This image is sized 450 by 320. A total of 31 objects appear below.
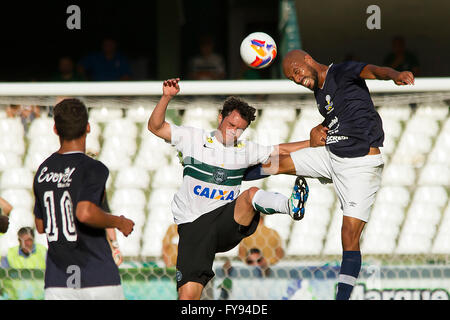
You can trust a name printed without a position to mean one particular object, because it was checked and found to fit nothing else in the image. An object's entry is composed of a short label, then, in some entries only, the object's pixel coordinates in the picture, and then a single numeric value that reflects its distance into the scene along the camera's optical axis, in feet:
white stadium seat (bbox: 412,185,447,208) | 43.06
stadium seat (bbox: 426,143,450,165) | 43.01
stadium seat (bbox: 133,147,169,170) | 42.96
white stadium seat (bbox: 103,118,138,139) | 42.93
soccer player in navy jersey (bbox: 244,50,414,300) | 31.99
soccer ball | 34.50
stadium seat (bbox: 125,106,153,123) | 43.14
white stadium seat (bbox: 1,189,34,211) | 42.39
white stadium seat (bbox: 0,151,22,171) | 42.65
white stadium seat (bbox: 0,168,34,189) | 42.45
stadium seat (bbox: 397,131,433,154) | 43.14
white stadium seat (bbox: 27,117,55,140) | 42.39
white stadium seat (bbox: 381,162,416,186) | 43.29
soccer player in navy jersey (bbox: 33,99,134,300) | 26.53
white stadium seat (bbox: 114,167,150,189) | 42.93
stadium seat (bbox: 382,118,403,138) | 43.21
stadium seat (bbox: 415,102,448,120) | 42.55
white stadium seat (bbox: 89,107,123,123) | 42.93
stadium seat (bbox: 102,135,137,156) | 42.91
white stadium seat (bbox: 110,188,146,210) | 43.06
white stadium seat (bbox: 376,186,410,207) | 43.34
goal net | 41.19
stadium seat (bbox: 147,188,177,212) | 43.04
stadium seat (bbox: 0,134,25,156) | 42.42
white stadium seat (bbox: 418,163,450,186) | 43.01
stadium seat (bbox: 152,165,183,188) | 42.93
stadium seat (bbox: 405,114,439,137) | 42.83
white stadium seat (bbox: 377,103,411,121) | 43.09
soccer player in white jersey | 32.83
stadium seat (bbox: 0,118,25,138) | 42.39
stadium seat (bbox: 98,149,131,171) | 42.91
